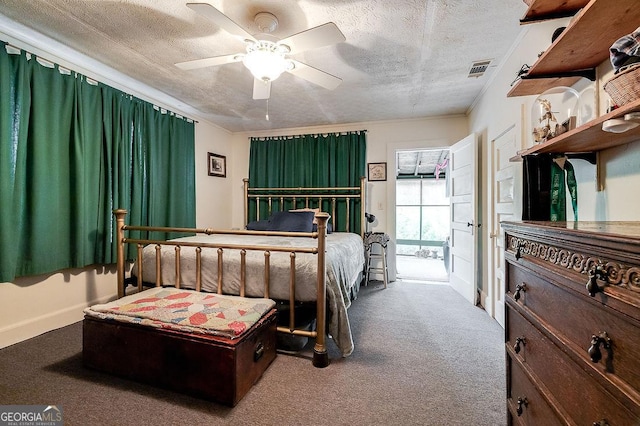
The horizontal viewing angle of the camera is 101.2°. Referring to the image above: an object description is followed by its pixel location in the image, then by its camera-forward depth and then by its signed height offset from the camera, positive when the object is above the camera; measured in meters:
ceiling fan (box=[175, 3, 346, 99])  1.48 +1.07
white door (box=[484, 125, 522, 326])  2.23 +0.11
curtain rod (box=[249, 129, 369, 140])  4.10 +1.28
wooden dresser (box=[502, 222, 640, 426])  0.56 -0.31
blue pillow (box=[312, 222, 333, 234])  3.48 -0.21
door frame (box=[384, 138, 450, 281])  3.99 +0.16
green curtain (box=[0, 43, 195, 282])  2.00 +0.44
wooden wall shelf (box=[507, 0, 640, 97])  0.89 +0.69
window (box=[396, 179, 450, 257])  6.95 -0.08
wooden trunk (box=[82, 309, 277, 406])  1.42 -0.83
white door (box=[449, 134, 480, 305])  3.02 -0.04
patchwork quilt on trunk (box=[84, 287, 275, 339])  1.49 -0.61
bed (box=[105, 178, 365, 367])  1.84 -0.46
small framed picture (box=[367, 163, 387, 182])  4.05 +0.65
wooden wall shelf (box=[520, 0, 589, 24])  1.12 +0.90
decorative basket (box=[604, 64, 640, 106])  0.77 +0.39
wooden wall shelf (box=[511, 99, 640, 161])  0.81 +0.30
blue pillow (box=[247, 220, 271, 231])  3.58 -0.17
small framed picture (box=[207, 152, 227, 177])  4.15 +0.80
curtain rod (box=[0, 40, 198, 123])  2.01 +1.29
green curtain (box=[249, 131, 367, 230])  4.05 +0.82
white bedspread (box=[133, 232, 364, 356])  1.87 -0.47
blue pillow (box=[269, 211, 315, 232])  3.37 -0.10
